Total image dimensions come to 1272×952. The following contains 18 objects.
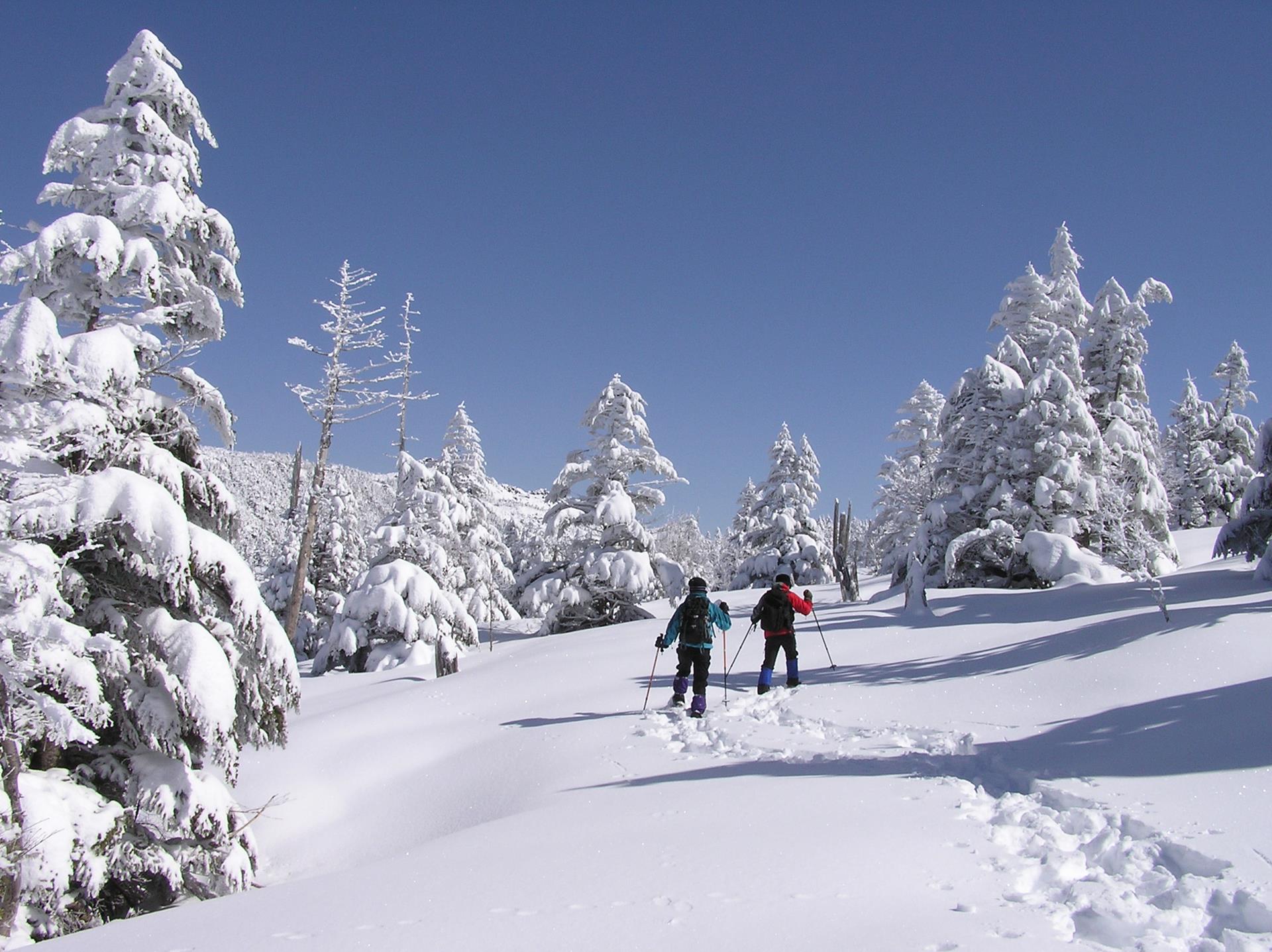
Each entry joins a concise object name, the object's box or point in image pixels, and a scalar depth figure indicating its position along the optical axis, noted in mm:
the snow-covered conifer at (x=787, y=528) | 35819
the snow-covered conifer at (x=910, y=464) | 38812
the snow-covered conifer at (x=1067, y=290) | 26641
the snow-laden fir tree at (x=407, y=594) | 22359
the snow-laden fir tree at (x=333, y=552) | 33125
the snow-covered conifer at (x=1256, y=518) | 13625
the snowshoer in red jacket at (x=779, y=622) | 11648
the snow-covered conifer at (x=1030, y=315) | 25047
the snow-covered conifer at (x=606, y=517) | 24688
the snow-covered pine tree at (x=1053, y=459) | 21016
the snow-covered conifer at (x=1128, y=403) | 23266
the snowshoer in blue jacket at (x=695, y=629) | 10914
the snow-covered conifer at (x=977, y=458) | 22484
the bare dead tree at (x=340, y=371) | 20938
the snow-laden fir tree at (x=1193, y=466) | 42656
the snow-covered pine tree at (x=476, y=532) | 30969
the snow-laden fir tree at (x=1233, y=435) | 41844
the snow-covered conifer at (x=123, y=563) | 6957
